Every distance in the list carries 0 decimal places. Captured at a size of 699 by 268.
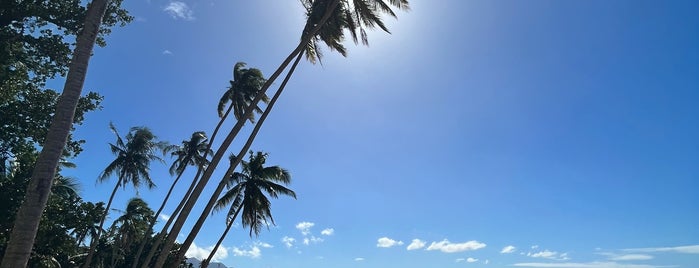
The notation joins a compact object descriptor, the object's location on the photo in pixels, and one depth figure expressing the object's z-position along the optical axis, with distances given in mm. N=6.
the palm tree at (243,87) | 23297
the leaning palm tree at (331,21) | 15007
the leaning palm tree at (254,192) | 24750
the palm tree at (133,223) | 37156
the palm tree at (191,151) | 31516
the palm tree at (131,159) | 31953
